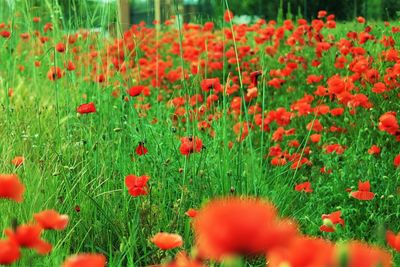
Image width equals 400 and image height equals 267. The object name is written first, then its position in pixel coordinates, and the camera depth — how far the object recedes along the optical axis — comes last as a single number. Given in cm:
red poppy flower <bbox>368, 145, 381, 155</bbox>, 417
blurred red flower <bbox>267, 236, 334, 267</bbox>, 100
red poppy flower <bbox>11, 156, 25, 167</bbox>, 320
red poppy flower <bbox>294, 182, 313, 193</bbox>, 373
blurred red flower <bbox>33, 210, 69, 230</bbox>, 182
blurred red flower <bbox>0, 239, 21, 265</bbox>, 142
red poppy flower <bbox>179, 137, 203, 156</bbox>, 310
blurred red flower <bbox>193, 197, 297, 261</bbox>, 93
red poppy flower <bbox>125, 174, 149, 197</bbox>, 279
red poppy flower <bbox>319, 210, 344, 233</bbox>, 295
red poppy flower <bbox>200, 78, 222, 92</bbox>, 364
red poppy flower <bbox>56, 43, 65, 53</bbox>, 442
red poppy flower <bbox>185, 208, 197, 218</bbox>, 271
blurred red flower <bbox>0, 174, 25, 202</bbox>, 189
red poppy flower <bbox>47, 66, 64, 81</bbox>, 410
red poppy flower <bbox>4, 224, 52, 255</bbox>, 146
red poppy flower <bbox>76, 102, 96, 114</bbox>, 328
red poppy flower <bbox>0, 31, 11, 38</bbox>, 520
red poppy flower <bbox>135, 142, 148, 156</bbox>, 317
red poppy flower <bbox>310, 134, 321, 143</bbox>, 460
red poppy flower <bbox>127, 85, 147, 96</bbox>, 351
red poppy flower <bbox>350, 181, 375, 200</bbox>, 351
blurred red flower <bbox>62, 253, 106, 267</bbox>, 118
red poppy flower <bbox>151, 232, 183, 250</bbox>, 193
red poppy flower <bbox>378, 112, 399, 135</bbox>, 387
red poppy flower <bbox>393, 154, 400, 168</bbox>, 376
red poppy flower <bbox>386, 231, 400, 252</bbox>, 156
